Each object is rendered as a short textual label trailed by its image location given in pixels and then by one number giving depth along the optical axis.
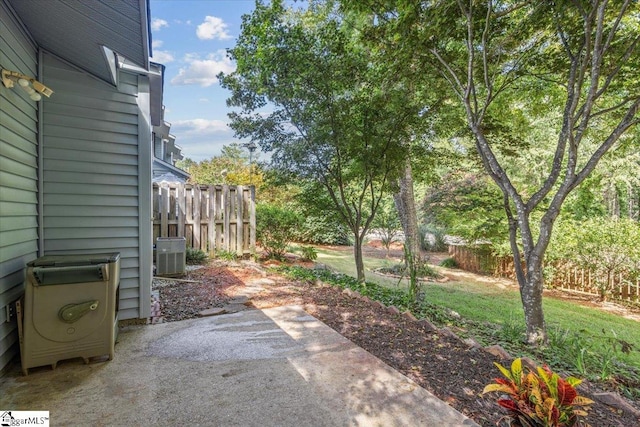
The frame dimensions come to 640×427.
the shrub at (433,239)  12.73
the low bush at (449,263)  11.03
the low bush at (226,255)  6.86
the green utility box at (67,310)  2.24
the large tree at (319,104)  4.87
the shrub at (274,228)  7.67
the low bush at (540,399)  1.39
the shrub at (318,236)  11.97
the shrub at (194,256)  6.40
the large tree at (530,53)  3.38
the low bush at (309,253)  8.41
